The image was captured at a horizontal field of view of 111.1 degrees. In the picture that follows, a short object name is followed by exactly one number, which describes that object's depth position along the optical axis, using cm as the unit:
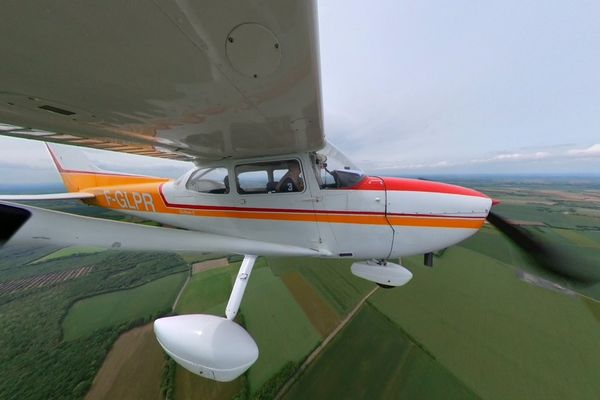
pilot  203
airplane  56
